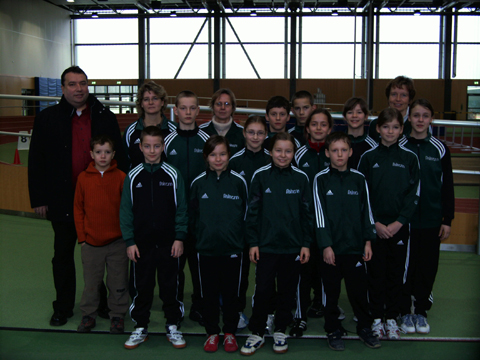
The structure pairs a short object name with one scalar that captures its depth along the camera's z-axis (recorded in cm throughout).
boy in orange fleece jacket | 291
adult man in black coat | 304
